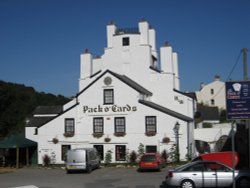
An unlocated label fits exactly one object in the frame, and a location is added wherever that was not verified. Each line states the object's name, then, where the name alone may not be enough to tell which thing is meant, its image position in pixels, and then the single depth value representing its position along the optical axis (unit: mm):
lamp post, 36281
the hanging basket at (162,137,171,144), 37188
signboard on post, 15961
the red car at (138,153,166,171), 30453
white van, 31047
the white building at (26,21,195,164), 37844
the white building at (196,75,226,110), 84762
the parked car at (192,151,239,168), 21050
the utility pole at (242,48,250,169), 18250
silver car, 19375
